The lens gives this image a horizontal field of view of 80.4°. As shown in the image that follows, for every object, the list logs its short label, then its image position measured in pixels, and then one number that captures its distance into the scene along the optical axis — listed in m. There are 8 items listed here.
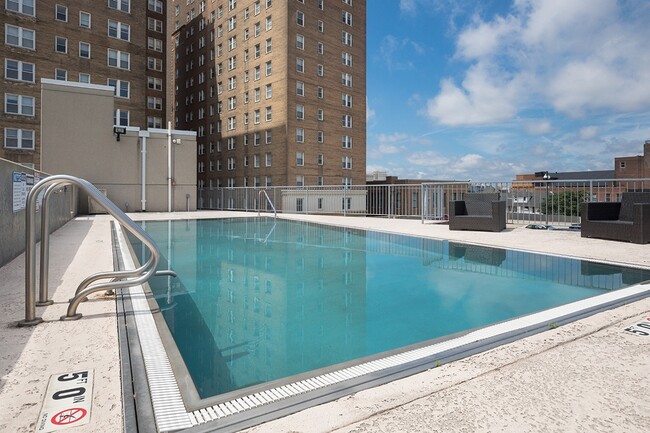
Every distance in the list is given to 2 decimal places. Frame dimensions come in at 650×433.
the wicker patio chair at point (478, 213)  9.84
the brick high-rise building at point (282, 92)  32.91
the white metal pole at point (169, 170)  24.28
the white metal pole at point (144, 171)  23.20
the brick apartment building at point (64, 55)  26.55
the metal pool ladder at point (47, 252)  2.84
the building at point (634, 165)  57.06
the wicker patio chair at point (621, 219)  7.26
